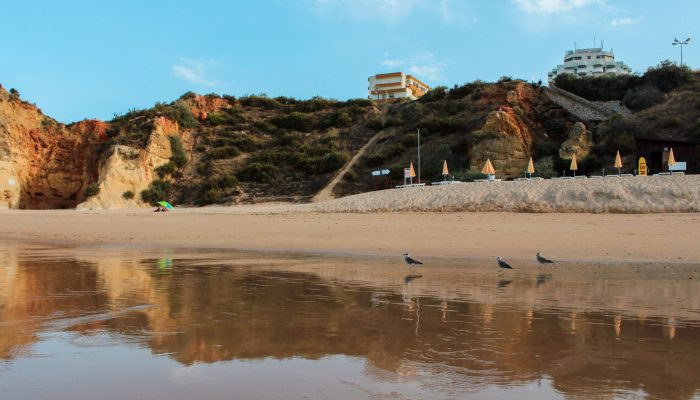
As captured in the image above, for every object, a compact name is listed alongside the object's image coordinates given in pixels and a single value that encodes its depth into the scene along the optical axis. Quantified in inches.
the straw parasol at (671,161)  867.8
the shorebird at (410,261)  380.8
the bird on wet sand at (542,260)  383.9
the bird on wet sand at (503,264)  374.9
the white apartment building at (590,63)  5010.3
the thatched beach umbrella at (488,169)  1050.0
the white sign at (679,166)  923.2
